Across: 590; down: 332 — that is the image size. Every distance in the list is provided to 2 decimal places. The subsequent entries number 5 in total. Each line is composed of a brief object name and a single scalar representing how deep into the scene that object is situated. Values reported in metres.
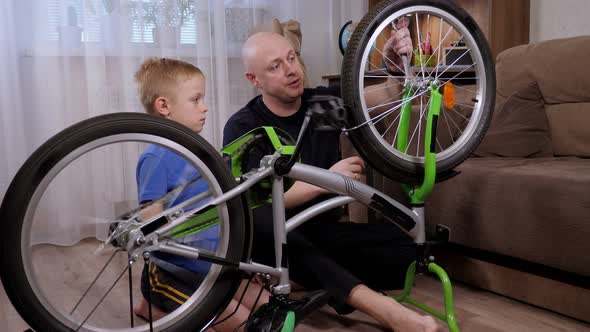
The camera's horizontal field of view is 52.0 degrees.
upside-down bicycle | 0.92
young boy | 1.08
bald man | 1.59
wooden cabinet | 2.67
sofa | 1.49
